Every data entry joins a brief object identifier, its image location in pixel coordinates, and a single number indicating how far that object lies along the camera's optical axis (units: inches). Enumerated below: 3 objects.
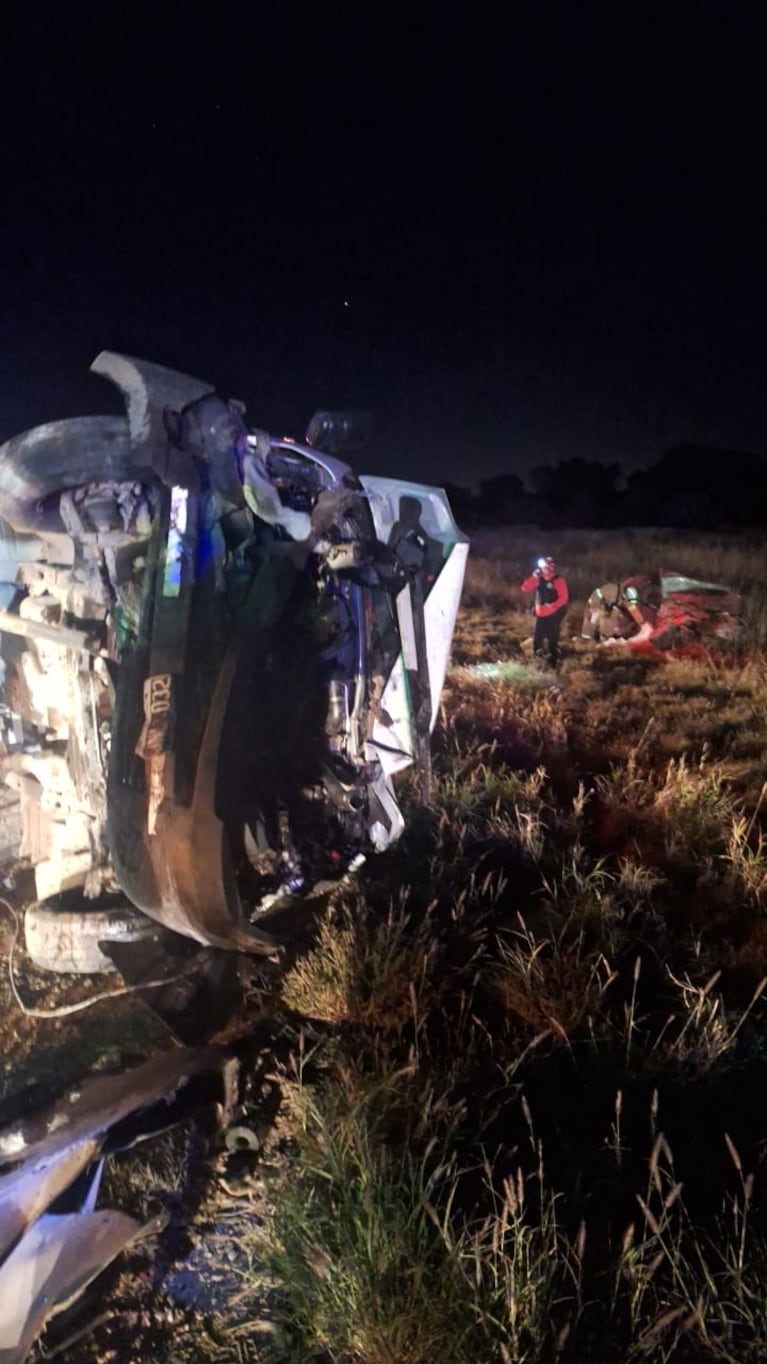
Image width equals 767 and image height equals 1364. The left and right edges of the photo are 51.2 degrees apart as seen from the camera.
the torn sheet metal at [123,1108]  100.4
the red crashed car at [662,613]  406.6
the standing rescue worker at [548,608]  379.6
